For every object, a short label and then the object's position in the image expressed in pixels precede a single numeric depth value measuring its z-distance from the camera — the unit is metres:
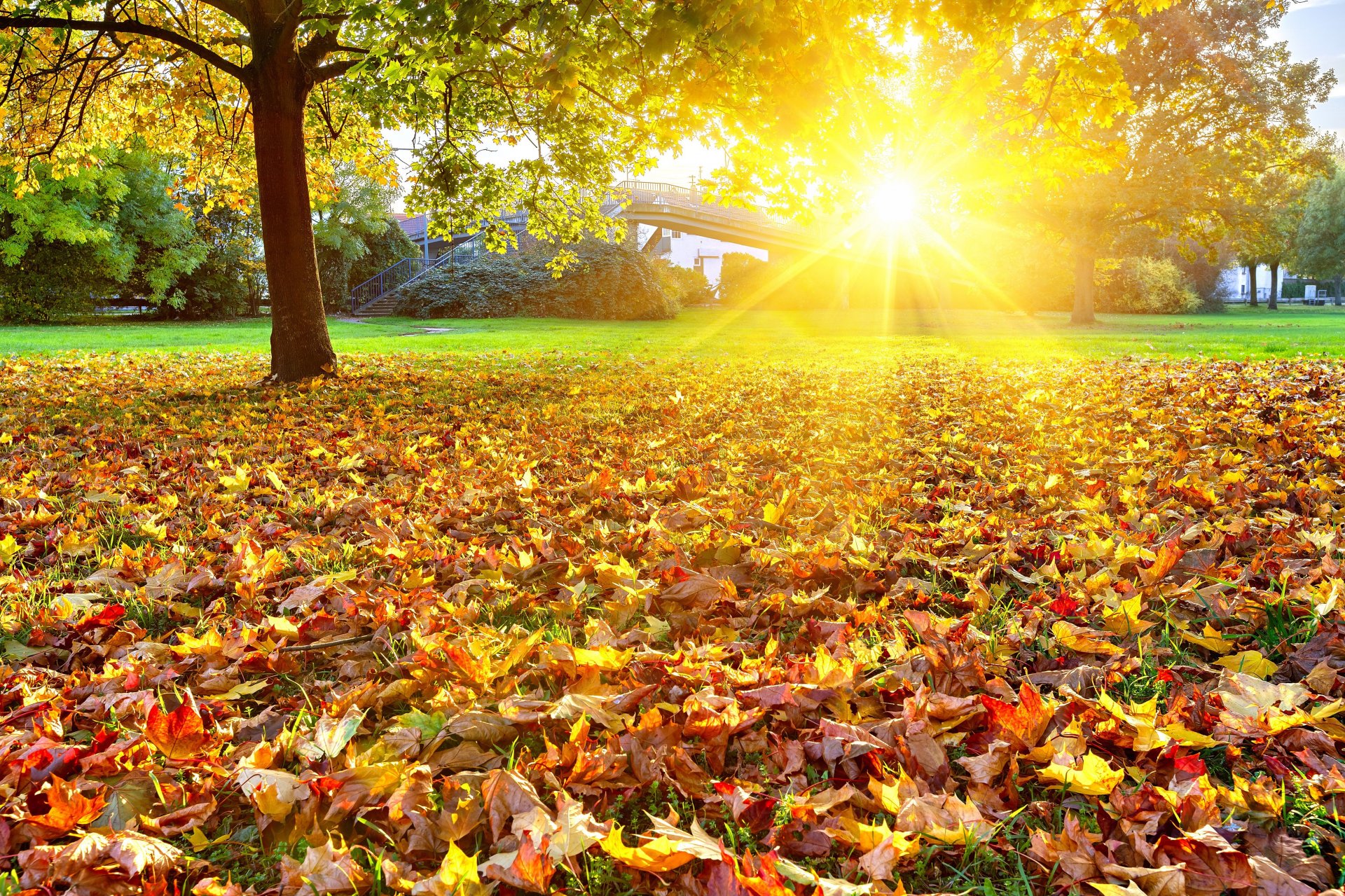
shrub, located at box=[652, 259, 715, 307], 36.28
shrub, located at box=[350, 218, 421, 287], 35.25
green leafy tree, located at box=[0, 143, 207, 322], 23.97
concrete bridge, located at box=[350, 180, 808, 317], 35.91
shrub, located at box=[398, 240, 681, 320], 29.47
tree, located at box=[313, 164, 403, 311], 32.03
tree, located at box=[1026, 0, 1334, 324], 24.72
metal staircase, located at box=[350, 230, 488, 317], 32.31
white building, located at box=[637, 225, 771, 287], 61.41
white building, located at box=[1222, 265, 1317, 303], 82.75
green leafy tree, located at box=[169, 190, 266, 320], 29.06
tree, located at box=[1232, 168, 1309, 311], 25.42
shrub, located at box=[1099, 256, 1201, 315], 39.25
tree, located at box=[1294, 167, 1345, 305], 49.69
